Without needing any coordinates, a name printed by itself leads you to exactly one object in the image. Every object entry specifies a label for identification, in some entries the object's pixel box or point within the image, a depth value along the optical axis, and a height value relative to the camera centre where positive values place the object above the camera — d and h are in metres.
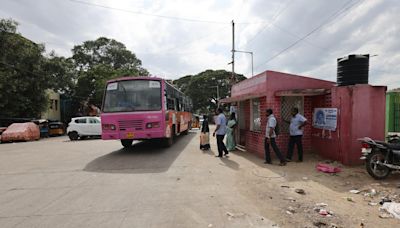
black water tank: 7.79 +0.96
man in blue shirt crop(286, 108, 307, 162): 8.34 -0.81
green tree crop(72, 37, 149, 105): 47.16 +8.53
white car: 20.38 -1.59
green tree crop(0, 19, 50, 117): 21.83 +2.48
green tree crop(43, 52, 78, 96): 26.06 +3.41
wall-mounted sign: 8.07 -0.42
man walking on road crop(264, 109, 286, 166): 8.24 -1.00
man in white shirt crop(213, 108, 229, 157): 10.09 -0.94
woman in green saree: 11.18 -1.20
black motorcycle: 6.25 -1.22
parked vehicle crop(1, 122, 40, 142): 20.45 -1.99
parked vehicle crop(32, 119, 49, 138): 24.67 -1.96
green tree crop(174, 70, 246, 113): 57.12 +3.76
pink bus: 10.14 -0.14
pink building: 7.54 -0.15
